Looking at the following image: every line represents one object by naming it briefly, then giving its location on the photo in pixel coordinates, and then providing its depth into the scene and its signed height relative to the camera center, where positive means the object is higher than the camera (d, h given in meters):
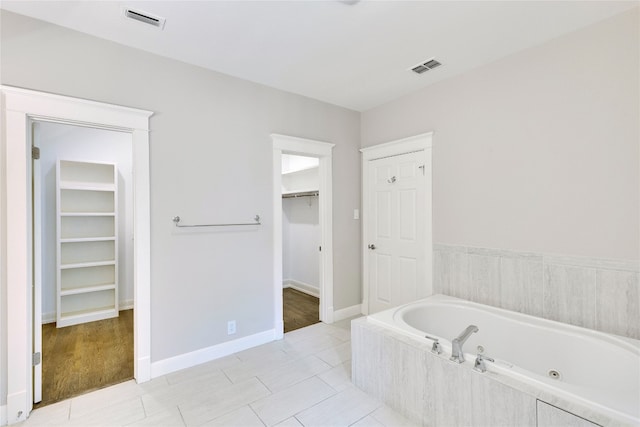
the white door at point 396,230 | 3.13 -0.18
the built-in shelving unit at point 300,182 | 4.49 +0.54
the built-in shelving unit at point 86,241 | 3.57 -0.29
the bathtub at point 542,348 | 1.36 -0.84
